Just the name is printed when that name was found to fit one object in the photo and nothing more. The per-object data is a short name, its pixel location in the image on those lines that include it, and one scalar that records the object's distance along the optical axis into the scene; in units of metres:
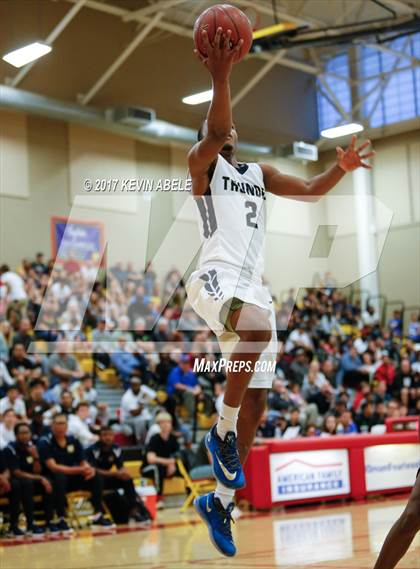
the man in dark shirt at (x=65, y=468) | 11.97
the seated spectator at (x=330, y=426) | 15.72
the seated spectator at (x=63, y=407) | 13.45
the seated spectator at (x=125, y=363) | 16.33
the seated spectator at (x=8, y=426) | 12.24
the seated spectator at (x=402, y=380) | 19.86
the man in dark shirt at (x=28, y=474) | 11.62
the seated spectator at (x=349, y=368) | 20.16
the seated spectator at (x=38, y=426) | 12.80
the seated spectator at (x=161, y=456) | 13.66
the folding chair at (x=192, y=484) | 13.60
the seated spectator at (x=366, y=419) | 16.94
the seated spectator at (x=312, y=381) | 17.97
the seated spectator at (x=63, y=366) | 15.24
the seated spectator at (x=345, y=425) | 16.14
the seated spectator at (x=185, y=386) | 15.91
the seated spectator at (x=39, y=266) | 18.80
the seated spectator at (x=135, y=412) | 14.88
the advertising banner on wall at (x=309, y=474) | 13.71
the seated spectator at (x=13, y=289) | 16.86
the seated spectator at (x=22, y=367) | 14.15
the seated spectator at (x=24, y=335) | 15.10
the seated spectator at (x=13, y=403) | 13.10
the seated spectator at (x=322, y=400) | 17.62
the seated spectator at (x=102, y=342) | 16.30
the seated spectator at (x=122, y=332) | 16.59
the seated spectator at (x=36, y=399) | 13.28
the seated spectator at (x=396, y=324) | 24.67
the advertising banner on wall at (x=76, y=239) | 21.27
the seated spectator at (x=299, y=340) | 19.98
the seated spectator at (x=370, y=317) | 24.02
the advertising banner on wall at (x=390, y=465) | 14.95
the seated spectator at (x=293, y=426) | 15.16
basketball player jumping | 5.32
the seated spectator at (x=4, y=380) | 13.86
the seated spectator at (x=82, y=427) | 13.23
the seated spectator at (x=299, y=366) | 18.67
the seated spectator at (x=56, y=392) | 14.06
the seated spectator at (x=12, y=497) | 11.47
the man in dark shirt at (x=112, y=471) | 12.61
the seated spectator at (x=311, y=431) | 15.25
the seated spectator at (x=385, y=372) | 20.19
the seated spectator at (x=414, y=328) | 23.50
